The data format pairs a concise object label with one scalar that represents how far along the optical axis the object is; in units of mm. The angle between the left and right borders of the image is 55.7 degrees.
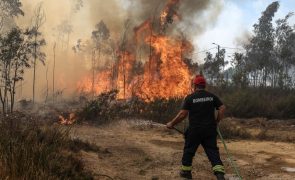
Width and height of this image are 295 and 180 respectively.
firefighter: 5214
